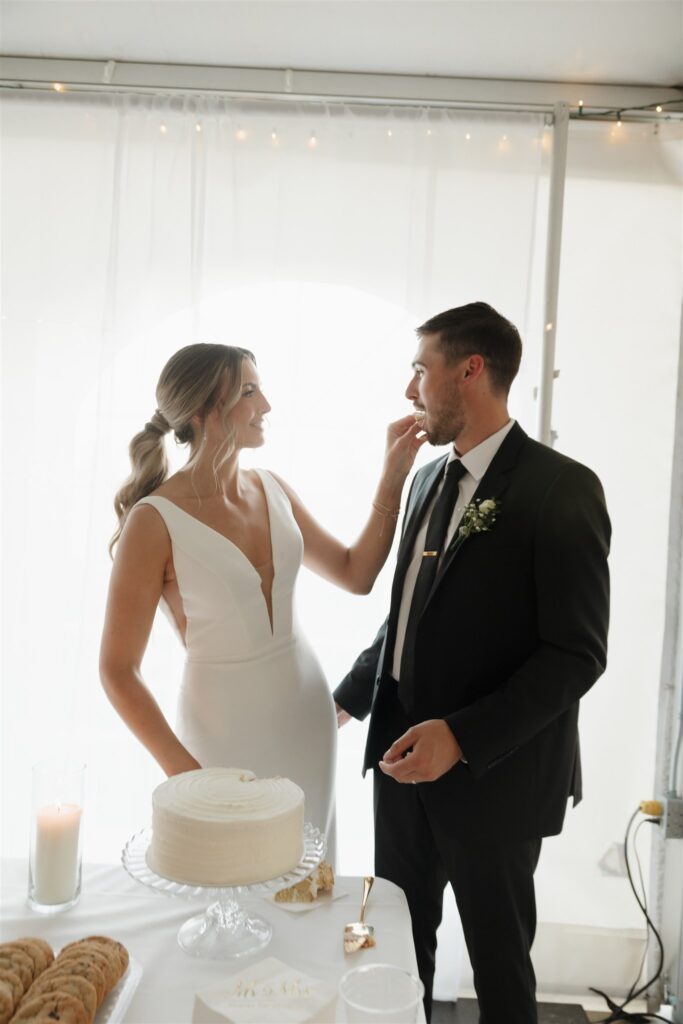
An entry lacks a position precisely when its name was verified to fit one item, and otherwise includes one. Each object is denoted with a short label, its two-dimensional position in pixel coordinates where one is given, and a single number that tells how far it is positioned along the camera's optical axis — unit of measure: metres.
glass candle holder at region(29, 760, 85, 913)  1.42
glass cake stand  1.27
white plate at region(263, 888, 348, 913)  1.44
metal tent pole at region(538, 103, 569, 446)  2.94
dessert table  1.23
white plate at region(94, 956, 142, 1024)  1.12
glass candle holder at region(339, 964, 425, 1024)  0.97
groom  1.86
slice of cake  1.47
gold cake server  1.33
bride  2.16
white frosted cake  1.22
